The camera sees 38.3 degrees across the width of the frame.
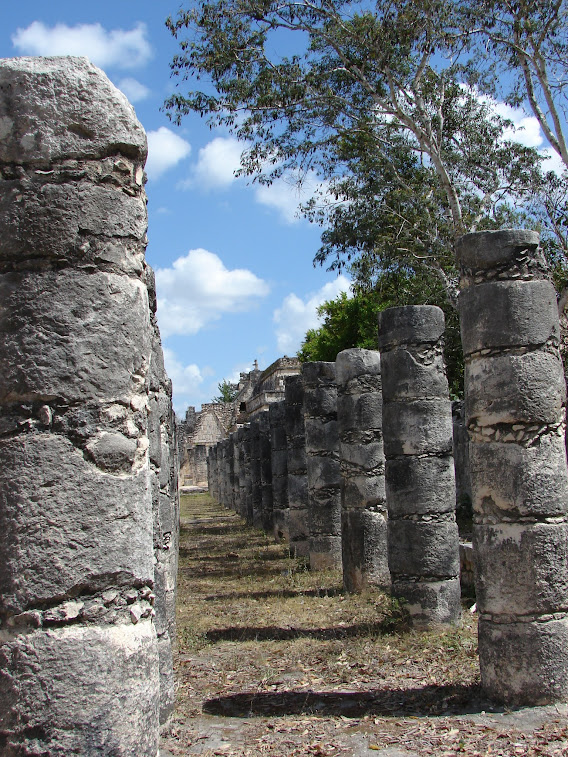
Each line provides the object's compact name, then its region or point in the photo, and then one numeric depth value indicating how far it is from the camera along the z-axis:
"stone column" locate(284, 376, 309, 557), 15.23
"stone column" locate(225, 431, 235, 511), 29.60
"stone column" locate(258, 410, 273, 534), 20.17
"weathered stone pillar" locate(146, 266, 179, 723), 5.25
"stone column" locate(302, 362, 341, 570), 13.12
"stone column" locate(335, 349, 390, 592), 10.77
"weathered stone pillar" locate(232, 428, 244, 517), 26.52
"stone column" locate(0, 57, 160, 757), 2.64
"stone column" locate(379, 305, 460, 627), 8.61
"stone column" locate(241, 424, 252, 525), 23.35
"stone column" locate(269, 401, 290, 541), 18.33
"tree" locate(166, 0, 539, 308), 19.25
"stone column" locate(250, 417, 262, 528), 21.47
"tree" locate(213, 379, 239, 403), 80.06
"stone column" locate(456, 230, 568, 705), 5.96
